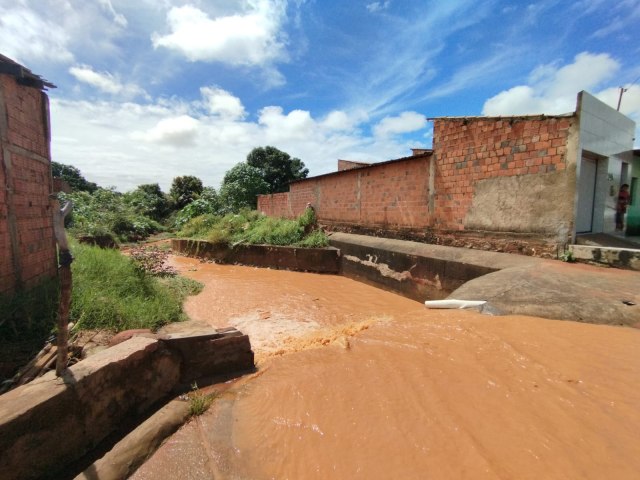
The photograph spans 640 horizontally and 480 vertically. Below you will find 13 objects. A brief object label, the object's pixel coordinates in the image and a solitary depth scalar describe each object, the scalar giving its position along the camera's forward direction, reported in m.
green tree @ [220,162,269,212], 18.55
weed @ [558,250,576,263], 5.08
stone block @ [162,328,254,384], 2.83
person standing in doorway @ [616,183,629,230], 7.22
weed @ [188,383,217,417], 2.41
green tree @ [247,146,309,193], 22.00
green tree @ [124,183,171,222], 19.41
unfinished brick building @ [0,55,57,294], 3.37
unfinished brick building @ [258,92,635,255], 5.21
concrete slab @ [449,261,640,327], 3.41
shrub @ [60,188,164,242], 12.40
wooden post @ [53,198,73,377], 2.04
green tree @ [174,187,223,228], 18.20
